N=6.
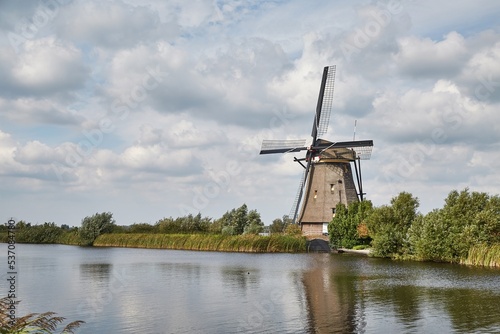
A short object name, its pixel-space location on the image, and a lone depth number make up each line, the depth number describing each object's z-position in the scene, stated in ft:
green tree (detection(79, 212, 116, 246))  228.02
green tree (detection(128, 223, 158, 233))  225.15
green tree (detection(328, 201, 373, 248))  166.81
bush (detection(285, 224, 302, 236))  179.15
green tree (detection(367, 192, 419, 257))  140.15
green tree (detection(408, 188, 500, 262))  114.62
